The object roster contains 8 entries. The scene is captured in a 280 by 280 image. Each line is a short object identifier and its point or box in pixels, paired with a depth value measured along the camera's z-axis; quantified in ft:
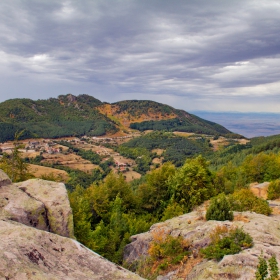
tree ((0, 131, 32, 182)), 102.28
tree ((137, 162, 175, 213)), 130.00
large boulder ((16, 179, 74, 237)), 45.82
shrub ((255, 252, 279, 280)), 24.17
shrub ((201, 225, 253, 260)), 51.52
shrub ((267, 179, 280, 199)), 123.95
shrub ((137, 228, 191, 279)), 58.65
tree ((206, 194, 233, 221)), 71.72
